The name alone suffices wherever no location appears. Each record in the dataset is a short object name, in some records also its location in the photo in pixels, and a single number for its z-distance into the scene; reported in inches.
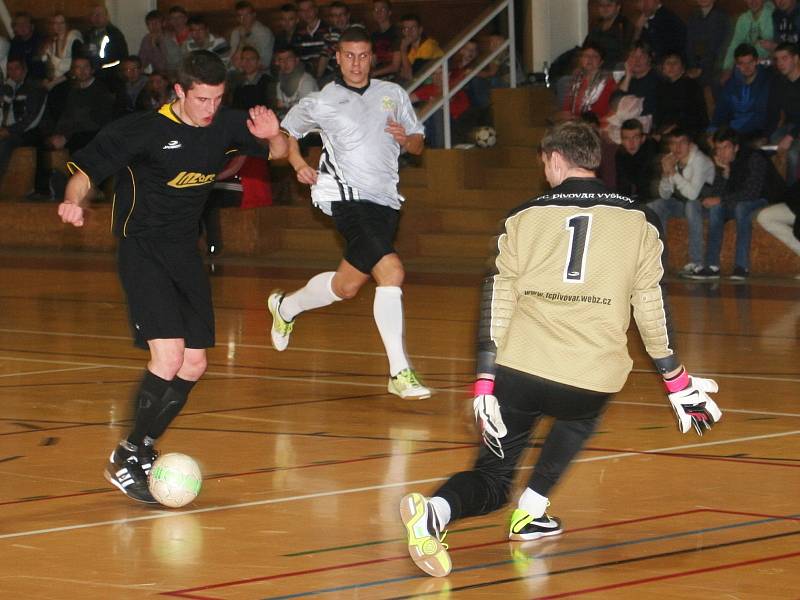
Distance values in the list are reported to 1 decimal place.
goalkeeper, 212.2
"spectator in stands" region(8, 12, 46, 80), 926.4
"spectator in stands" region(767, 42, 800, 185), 640.4
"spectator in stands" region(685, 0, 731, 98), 703.2
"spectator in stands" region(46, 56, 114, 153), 852.0
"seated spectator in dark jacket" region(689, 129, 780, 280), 637.3
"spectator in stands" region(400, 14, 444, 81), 775.1
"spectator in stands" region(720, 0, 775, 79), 685.3
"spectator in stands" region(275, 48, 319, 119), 775.1
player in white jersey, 370.6
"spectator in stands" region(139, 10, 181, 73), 873.5
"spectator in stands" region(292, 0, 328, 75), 810.2
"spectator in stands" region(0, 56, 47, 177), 891.4
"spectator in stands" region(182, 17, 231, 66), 850.8
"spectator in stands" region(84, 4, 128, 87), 874.8
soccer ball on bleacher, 770.2
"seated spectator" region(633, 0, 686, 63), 719.7
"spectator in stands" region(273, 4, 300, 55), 825.5
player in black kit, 258.5
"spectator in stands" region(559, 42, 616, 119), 703.7
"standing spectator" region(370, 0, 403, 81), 775.7
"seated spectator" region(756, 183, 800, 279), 628.7
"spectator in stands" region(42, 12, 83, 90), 890.7
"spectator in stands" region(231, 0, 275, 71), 836.6
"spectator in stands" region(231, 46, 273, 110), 794.8
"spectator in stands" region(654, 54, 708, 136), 677.9
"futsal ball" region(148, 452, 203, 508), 249.9
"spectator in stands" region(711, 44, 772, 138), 660.1
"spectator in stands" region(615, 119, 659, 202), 665.6
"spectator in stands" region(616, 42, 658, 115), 689.0
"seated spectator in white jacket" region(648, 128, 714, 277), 645.3
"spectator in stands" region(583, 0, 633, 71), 725.3
